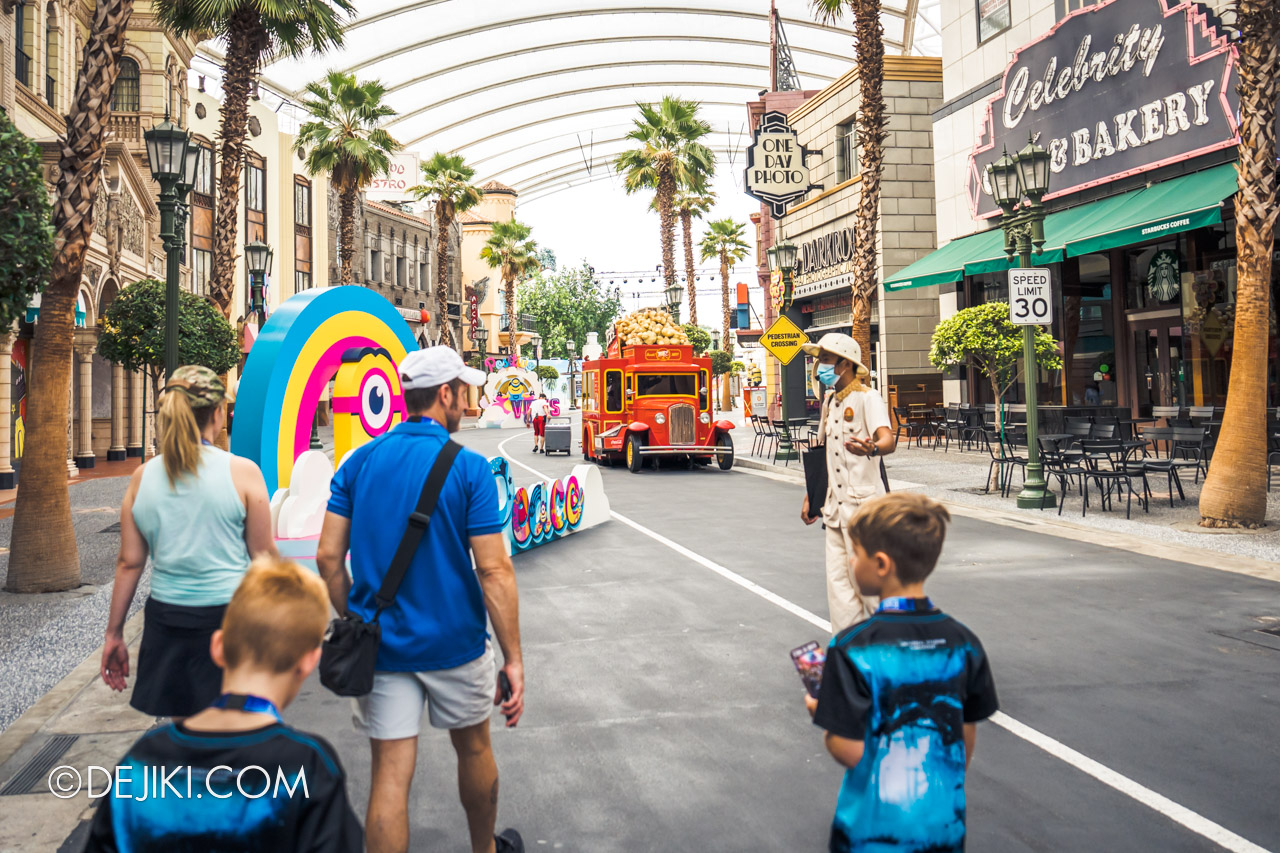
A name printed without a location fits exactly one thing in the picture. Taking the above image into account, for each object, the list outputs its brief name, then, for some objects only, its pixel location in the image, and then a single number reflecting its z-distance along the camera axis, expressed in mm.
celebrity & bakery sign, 16922
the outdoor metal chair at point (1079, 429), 15977
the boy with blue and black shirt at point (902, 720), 2312
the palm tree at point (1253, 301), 11023
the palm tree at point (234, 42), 17500
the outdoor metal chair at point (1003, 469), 15131
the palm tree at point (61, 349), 8797
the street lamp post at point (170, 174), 11023
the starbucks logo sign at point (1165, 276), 19156
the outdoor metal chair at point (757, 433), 25678
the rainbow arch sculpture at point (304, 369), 7621
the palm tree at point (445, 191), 45781
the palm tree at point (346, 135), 32188
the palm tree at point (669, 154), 39250
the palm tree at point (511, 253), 62281
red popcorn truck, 21156
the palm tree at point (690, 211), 42938
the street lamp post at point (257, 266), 22766
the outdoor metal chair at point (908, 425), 26806
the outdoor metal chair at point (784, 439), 22703
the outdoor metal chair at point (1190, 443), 13977
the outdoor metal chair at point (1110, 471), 12500
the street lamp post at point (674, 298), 31881
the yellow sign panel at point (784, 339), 20906
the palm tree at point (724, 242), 62438
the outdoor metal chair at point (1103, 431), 16078
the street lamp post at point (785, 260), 22406
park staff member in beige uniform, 5500
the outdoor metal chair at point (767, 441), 24242
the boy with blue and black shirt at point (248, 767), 1890
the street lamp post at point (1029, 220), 13852
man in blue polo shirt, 3139
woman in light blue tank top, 3619
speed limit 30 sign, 13711
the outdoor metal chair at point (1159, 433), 14888
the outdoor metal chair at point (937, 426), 25156
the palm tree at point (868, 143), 19359
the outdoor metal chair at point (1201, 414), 16922
